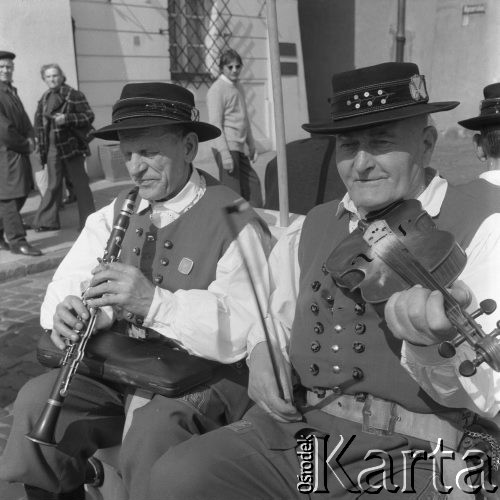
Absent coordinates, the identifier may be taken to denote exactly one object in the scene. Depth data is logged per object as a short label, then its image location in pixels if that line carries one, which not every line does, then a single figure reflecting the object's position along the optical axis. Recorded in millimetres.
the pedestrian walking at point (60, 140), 7332
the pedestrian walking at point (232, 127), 6805
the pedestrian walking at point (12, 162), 6622
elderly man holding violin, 1770
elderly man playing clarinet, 2295
